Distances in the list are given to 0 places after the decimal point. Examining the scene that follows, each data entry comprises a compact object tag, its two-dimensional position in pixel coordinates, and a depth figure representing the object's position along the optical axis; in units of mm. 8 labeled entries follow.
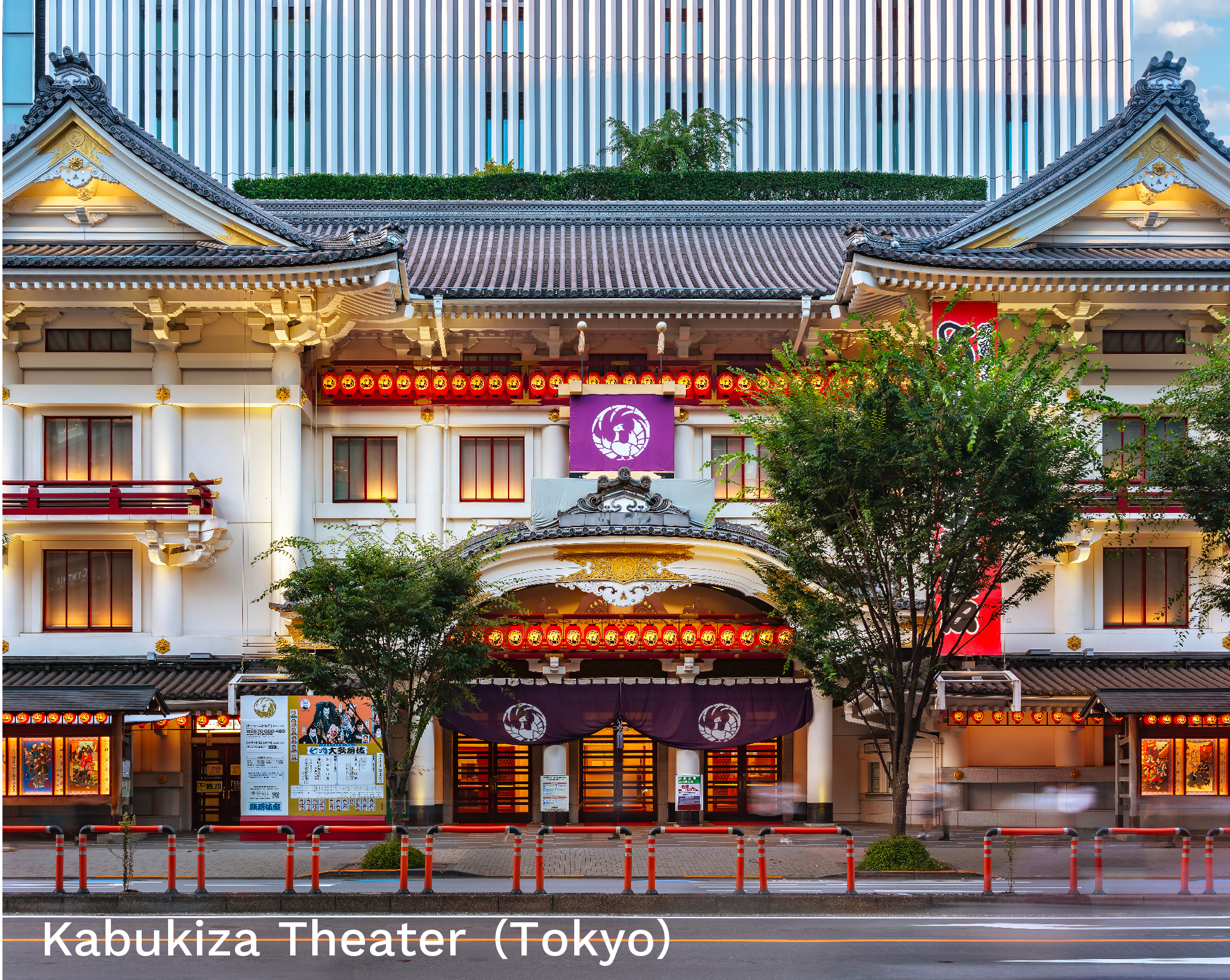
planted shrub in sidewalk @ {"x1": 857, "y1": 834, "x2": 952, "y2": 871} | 17656
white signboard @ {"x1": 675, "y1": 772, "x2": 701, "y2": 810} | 23984
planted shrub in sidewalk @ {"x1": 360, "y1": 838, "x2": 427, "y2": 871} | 18156
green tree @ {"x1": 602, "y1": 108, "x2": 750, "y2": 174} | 45875
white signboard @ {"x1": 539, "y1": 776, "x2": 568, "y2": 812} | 24125
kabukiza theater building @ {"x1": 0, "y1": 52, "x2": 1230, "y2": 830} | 22891
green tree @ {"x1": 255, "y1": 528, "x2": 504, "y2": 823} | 18203
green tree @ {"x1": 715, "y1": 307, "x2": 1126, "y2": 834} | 17328
